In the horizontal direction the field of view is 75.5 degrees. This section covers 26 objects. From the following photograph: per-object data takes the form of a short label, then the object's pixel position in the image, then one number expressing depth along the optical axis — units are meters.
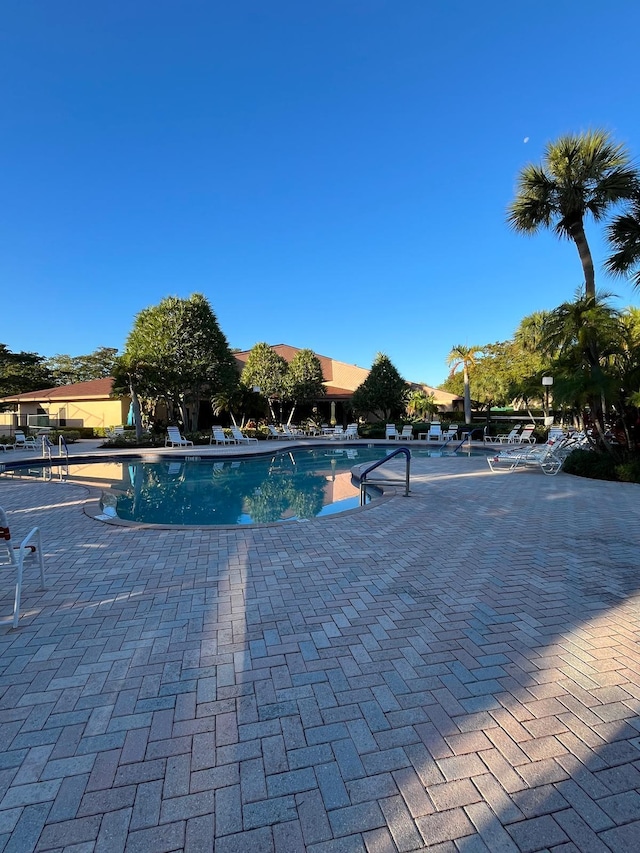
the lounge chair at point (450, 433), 20.34
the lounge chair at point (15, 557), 2.77
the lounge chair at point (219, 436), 19.55
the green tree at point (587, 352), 8.45
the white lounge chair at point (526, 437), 16.89
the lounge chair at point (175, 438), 18.44
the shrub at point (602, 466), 8.62
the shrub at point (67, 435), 20.06
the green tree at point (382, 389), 24.97
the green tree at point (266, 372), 24.03
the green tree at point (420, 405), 30.09
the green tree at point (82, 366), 41.78
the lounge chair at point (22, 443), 17.61
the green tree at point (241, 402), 22.75
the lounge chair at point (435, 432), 20.78
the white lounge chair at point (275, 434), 22.04
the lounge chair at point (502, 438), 17.92
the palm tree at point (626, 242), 8.57
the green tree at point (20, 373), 30.70
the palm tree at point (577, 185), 9.83
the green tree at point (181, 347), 20.58
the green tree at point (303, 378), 24.48
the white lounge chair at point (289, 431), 22.40
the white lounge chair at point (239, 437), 19.75
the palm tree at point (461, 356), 29.64
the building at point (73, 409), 23.84
